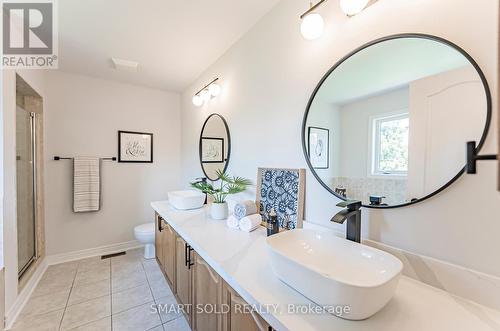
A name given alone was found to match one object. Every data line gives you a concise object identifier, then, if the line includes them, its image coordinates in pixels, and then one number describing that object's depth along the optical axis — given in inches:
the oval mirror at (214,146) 87.4
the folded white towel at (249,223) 58.2
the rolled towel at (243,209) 61.1
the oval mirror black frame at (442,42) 28.8
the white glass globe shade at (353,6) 38.4
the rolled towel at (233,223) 60.6
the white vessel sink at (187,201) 82.5
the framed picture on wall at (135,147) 119.7
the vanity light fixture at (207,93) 89.5
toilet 106.0
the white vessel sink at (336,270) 25.0
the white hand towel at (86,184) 106.8
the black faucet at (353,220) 39.6
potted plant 70.7
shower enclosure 80.3
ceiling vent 91.4
